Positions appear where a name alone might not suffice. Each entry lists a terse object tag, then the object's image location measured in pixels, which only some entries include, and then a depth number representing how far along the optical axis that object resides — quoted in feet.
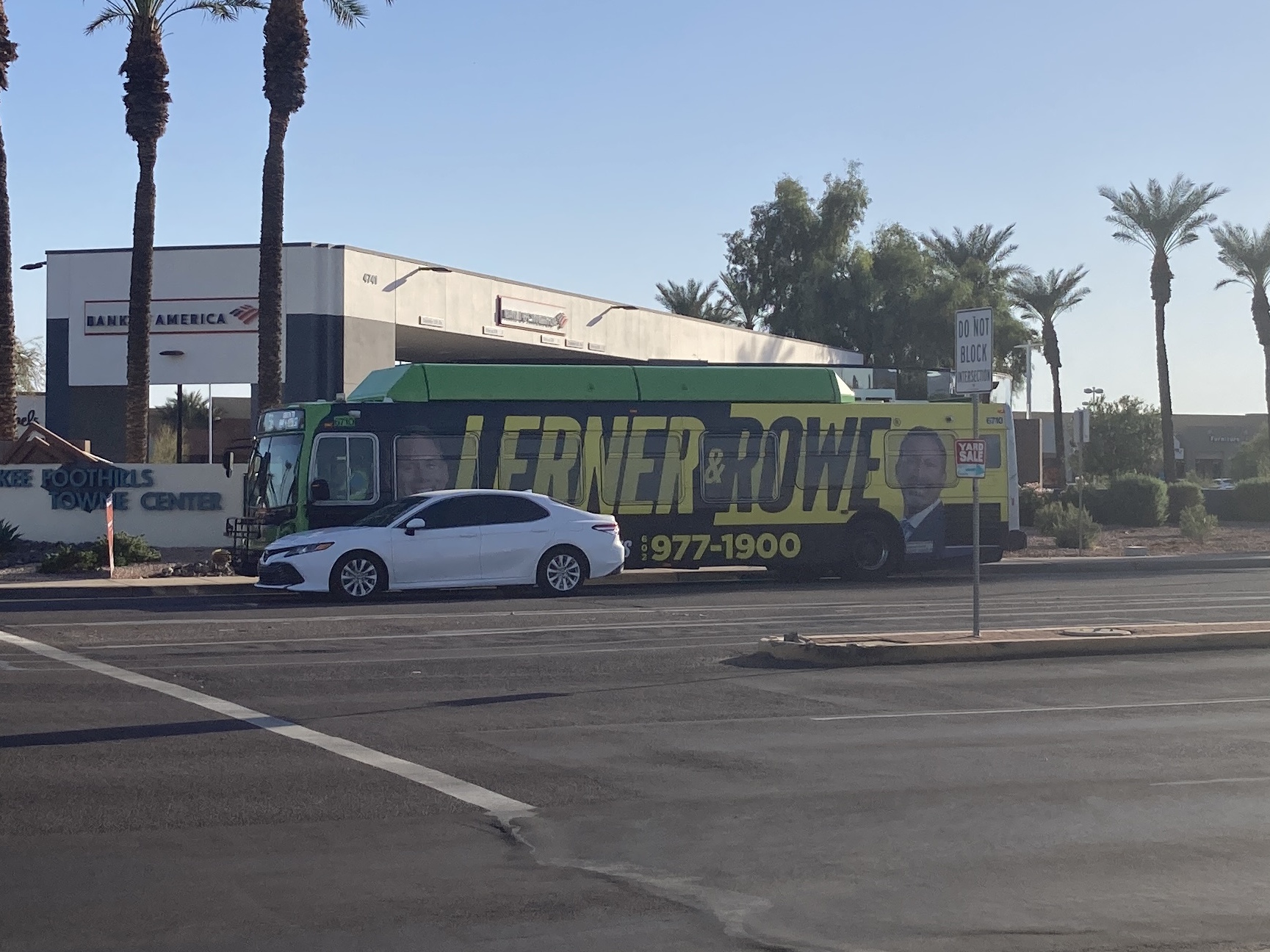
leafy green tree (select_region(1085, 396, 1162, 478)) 204.13
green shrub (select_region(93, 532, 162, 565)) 86.43
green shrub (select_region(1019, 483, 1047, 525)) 140.67
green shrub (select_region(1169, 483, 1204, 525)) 148.37
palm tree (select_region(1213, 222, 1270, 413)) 200.44
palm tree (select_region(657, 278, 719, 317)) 252.21
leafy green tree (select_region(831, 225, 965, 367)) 218.59
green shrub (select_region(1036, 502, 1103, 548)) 118.52
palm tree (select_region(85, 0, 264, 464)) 104.01
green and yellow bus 76.59
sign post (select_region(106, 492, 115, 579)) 81.35
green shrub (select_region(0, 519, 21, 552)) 90.22
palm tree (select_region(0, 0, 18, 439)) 97.96
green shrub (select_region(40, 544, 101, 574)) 83.41
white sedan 67.51
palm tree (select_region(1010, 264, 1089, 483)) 217.36
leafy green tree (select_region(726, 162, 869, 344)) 226.17
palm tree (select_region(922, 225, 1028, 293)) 229.25
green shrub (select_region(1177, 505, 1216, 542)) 124.98
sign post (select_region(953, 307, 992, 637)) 47.50
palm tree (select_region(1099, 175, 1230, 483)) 185.37
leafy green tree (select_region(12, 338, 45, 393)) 200.75
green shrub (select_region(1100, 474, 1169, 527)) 142.82
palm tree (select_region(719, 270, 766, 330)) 244.42
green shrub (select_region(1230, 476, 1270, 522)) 158.10
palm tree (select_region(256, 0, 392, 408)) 102.01
